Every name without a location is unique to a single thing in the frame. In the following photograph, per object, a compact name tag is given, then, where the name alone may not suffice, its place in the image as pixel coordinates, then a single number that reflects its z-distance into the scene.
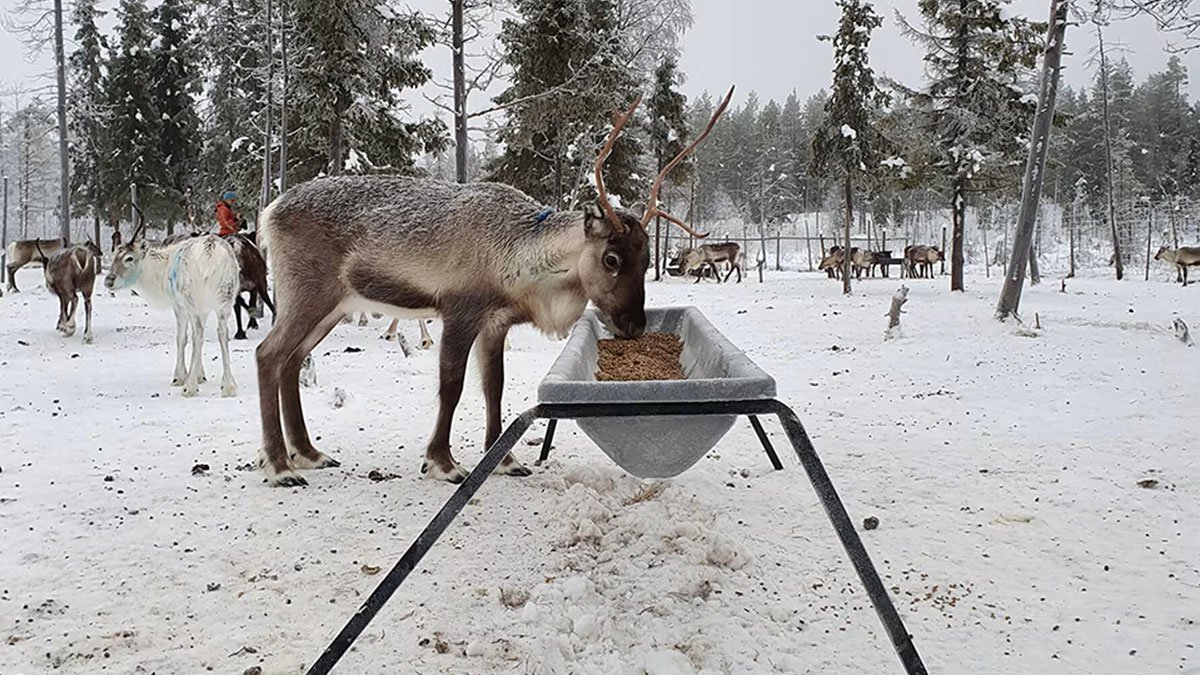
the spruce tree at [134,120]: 24.62
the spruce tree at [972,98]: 17.41
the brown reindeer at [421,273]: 3.98
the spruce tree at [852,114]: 18.25
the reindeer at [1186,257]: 24.41
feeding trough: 1.94
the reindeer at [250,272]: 10.38
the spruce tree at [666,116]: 24.36
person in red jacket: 11.15
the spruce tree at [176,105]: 25.20
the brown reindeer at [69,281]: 10.55
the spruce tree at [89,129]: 24.36
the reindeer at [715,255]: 26.44
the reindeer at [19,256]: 17.72
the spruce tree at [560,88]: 14.03
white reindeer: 6.81
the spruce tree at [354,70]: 11.63
